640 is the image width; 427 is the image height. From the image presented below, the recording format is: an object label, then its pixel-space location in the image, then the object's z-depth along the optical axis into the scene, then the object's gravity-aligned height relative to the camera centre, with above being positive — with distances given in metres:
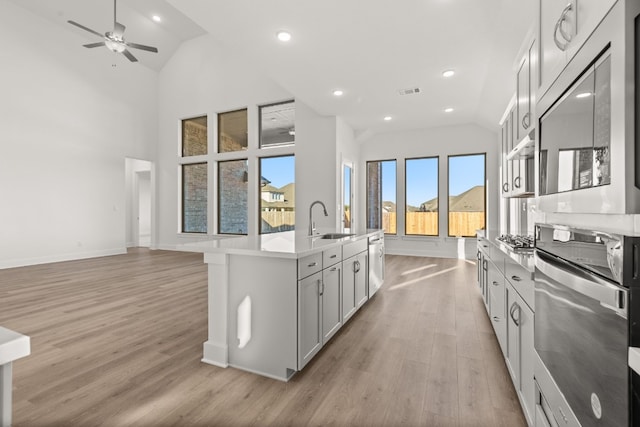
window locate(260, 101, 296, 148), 7.34 +2.10
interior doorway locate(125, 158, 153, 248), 9.47 +0.36
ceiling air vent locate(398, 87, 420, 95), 4.96 +1.96
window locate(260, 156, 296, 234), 7.38 +0.43
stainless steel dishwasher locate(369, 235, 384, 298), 3.74 -0.67
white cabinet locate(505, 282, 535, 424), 1.46 -0.74
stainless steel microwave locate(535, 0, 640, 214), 0.59 +0.21
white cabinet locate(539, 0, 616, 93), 0.77 +0.55
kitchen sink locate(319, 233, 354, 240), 3.33 -0.26
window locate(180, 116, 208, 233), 8.41 +1.00
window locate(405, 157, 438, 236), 7.34 +0.37
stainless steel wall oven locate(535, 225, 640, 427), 0.60 -0.27
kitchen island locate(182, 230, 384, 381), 2.04 -0.64
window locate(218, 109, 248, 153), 7.91 +2.09
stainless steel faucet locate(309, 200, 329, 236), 3.21 -0.18
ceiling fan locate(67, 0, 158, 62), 4.82 +2.71
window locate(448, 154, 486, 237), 6.94 +0.39
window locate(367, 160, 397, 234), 7.73 +0.42
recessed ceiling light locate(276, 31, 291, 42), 3.52 +2.02
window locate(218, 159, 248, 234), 7.91 +0.38
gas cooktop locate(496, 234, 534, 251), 2.23 -0.24
